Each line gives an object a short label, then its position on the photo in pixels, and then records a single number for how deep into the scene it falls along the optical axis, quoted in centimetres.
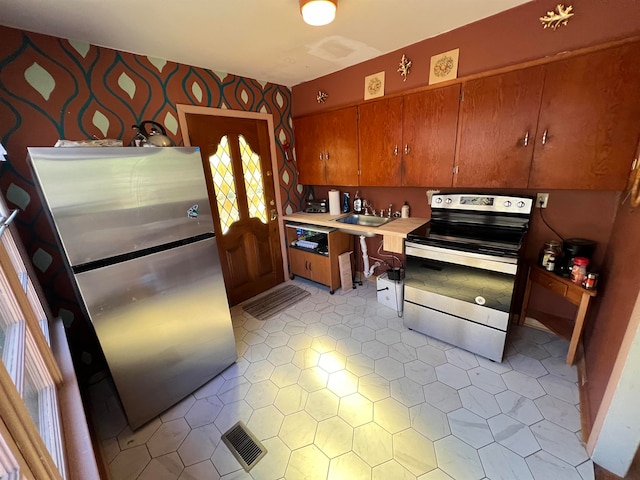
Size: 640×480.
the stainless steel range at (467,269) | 184
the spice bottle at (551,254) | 195
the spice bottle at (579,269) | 179
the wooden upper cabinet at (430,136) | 210
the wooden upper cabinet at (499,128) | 177
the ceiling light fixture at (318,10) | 142
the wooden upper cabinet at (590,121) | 150
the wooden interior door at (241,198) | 258
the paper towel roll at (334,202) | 316
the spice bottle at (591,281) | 172
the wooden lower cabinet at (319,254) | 298
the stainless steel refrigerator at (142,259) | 131
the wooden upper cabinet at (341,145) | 269
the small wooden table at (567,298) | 177
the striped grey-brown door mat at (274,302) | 282
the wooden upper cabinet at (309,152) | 303
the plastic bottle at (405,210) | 277
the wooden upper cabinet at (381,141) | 239
